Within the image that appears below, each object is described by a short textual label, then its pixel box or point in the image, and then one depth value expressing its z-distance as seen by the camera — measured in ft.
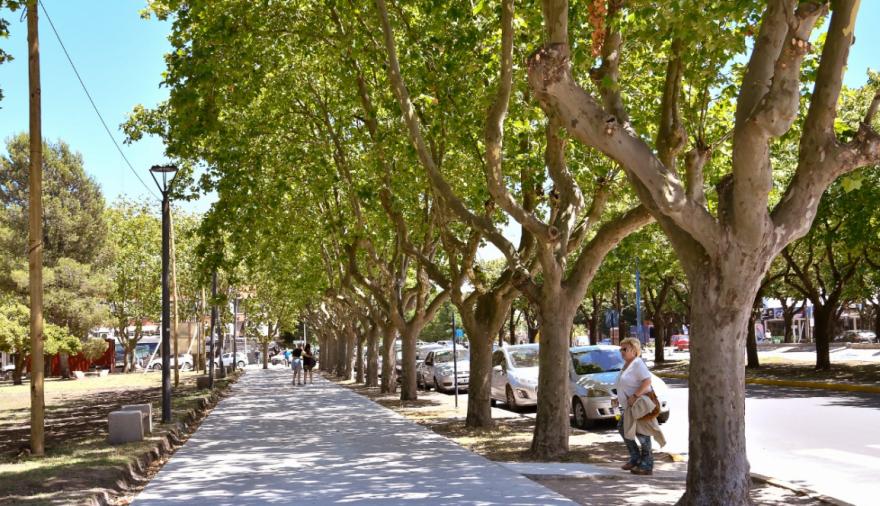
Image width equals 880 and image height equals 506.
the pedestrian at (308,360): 116.47
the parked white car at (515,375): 66.33
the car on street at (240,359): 242.17
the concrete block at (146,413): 48.31
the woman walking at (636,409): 31.81
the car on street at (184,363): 243.19
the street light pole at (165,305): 56.13
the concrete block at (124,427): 44.75
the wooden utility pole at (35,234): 39.96
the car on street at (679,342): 236.92
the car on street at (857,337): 233.64
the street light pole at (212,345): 100.07
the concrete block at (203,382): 99.35
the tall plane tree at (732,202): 22.79
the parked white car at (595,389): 52.44
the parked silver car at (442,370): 92.89
